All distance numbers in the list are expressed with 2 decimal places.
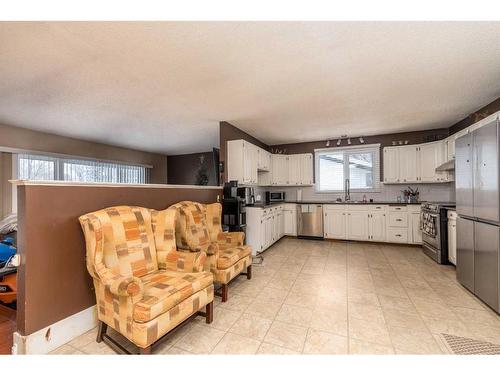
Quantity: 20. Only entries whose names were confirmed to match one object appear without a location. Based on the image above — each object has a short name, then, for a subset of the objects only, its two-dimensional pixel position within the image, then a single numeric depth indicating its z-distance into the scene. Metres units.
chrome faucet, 5.52
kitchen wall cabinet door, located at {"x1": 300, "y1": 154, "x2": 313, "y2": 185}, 5.77
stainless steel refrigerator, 2.13
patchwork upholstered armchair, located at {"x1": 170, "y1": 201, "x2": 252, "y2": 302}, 2.47
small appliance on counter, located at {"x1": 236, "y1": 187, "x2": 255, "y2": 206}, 3.95
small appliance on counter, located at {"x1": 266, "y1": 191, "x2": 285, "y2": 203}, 5.71
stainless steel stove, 3.58
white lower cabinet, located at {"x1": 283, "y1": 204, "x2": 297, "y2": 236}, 5.52
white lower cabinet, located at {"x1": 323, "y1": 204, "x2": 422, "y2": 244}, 4.55
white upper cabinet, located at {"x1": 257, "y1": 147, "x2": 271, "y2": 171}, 5.03
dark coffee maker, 3.76
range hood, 4.14
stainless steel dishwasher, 5.28
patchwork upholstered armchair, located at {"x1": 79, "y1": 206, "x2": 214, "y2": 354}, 1.46
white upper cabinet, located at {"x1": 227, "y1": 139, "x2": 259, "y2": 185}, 4.16
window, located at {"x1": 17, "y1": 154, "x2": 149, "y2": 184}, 4.38
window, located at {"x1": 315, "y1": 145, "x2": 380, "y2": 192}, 5.34
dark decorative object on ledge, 7.25
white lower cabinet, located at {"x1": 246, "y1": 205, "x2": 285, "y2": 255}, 4.13
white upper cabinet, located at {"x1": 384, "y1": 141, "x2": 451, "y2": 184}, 4.57
